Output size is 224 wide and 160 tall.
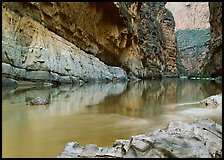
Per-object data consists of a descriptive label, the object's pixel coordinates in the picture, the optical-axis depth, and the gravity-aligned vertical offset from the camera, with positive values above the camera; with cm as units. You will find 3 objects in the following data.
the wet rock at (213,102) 856 -72
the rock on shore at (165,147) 324 -81
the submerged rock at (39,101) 887 -70
